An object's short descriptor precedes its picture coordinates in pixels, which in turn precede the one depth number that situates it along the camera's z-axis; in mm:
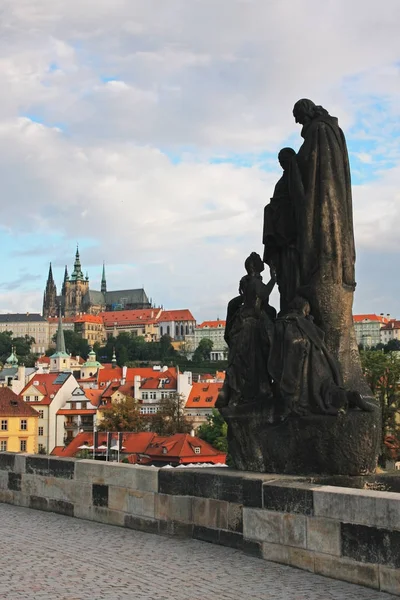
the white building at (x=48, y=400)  86438
